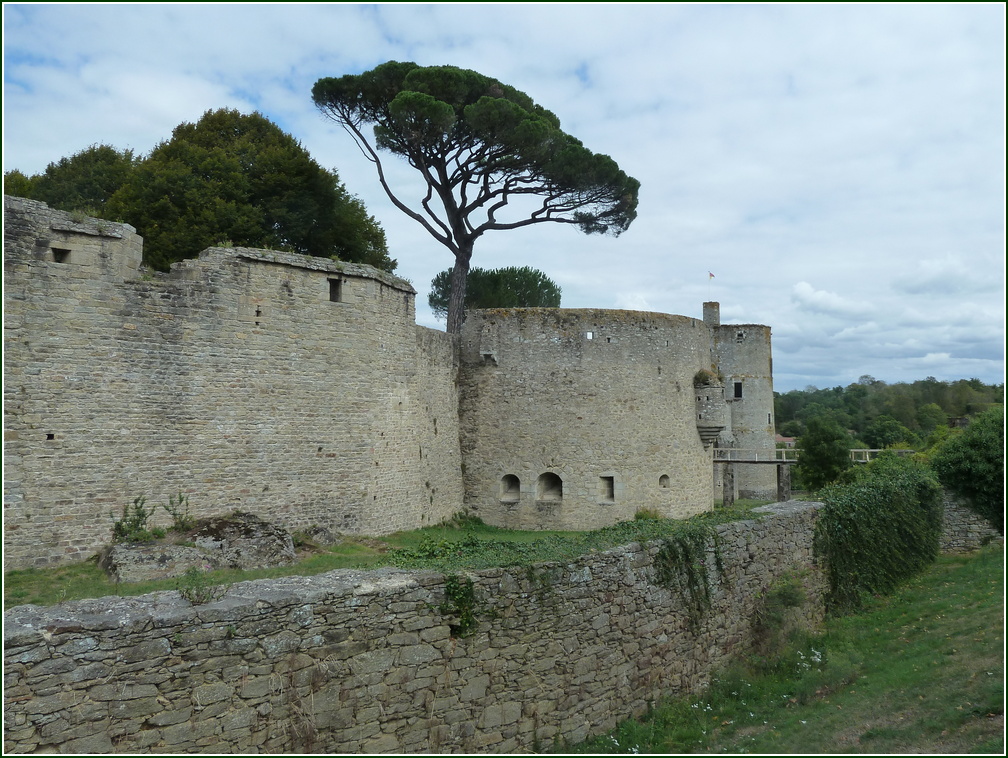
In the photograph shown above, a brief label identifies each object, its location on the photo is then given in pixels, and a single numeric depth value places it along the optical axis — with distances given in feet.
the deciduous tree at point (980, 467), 47.73
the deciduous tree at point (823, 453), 95.55
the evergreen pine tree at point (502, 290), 115.44
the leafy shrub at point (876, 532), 37.78
